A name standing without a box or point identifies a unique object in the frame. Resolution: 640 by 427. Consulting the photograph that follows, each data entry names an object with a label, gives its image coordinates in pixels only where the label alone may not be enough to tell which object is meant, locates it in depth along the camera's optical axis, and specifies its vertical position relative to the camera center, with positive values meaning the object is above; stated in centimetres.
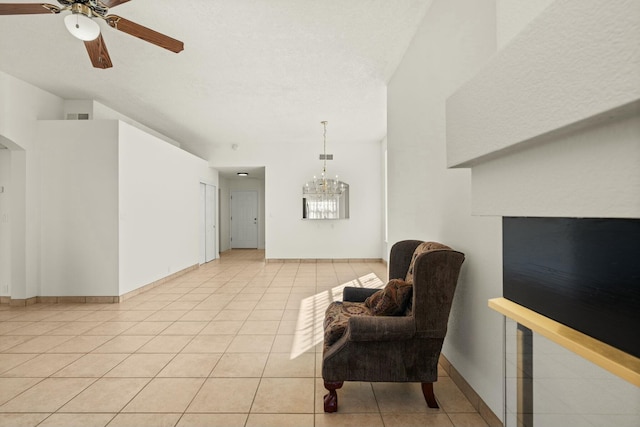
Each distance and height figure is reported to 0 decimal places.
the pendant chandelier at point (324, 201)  815 +36
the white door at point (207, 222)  800 -20
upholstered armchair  192 -78
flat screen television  70 -17
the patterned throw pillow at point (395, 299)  211 -58
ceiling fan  214 +147
